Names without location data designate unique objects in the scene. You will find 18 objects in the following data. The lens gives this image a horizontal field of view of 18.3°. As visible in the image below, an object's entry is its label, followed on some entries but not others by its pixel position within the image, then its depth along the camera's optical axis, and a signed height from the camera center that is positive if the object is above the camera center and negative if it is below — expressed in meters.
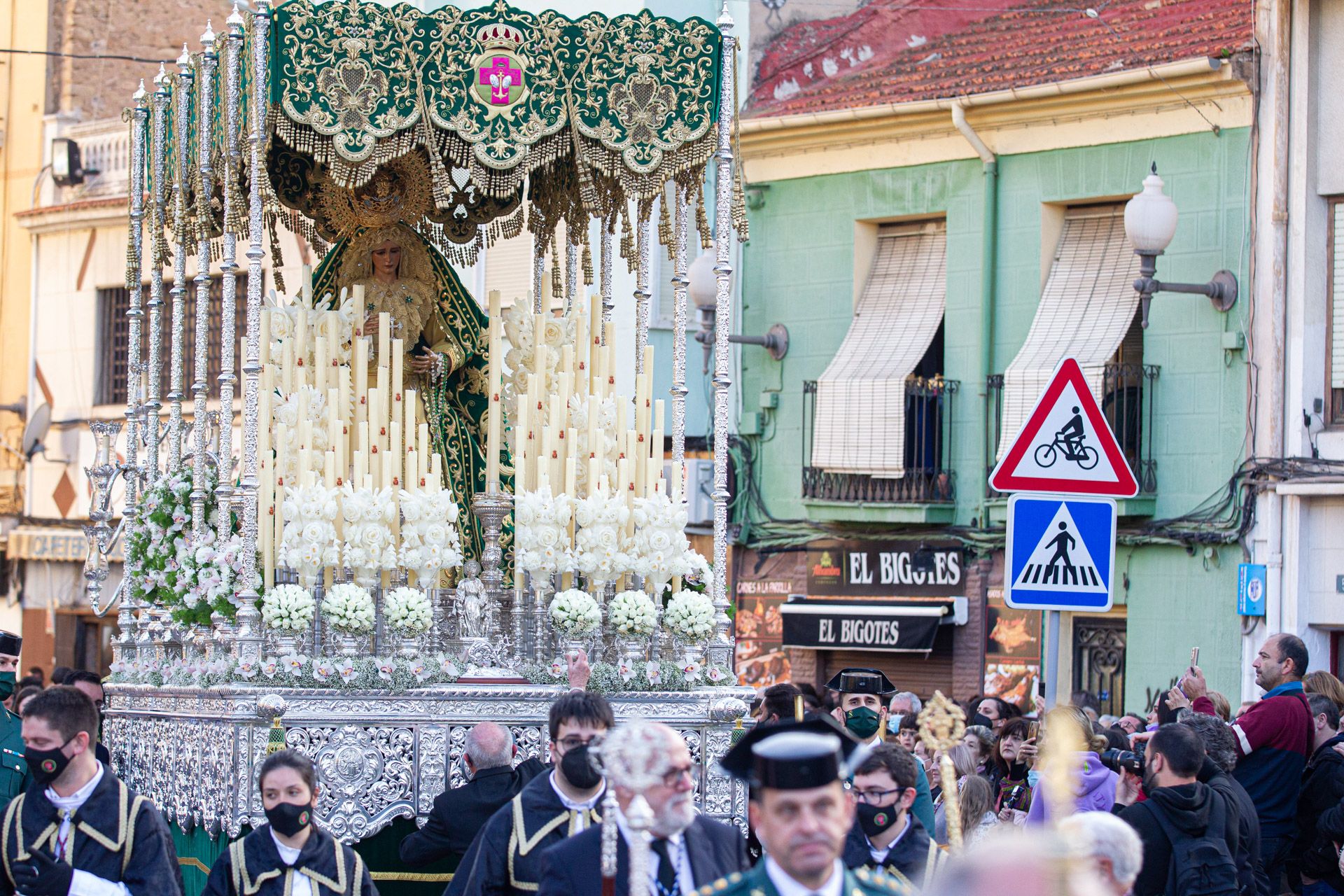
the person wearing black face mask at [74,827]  12.80 -1.12
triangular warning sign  14.52 +0.10
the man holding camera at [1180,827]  14.14 -1.17
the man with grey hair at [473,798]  15.72 -1.24
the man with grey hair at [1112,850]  9.29 -0.83
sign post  14.28 -0.06
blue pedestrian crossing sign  14.26 -0.24
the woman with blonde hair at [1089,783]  14.58 -1.13
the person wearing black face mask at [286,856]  13.02 -1.22
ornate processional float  18.32 +0.14
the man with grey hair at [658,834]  10.28 -0.93
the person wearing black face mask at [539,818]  12.73 -1.06
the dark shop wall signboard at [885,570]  33.47 -0.75
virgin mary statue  21.32 +0.74
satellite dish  44.04 +0.36
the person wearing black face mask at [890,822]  12.74 -1.06
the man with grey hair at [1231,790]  14.73 -1.09
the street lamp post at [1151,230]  29.88 +1.81
